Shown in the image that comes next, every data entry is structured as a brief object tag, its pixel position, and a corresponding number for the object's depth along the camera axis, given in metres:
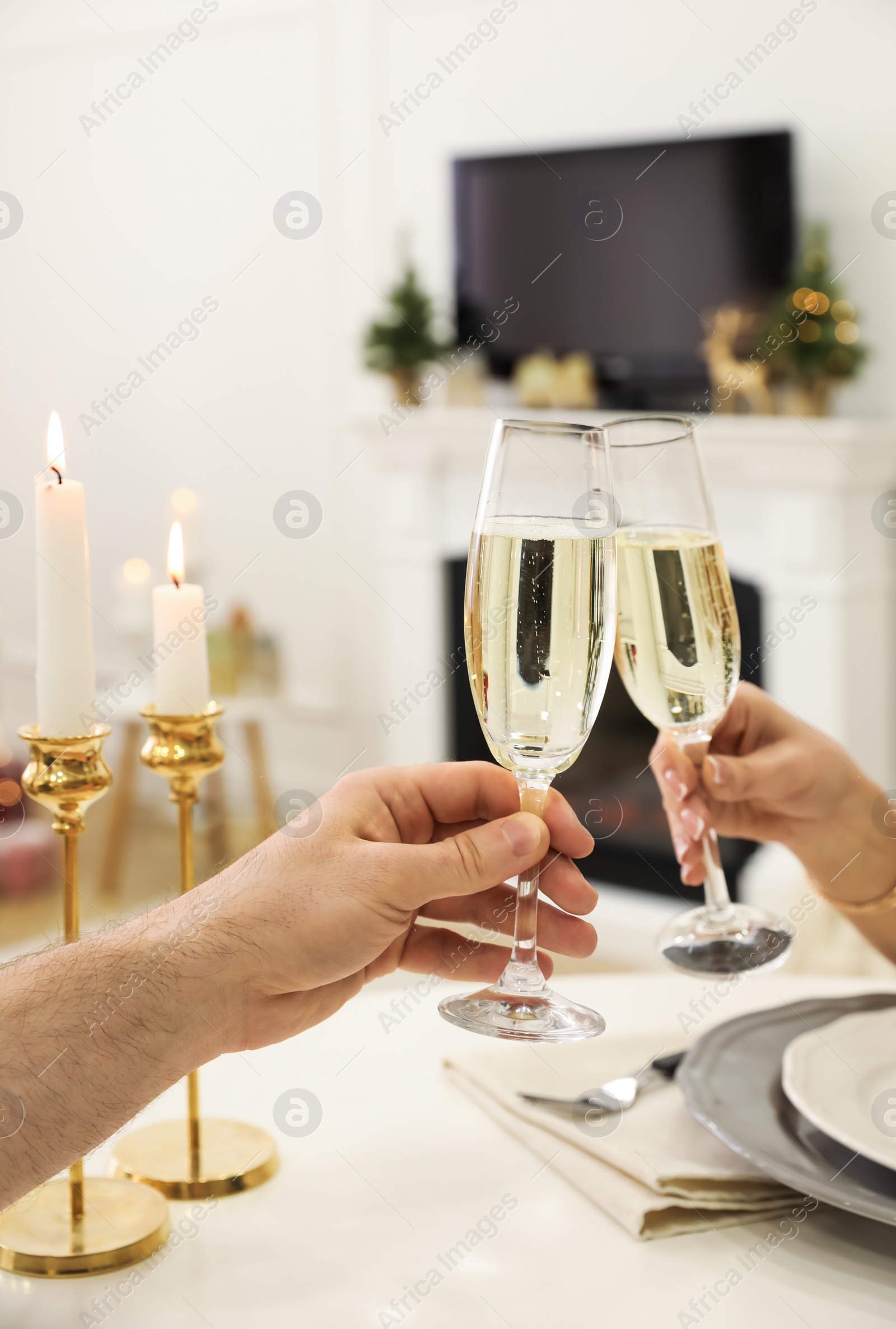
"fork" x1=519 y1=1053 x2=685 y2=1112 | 0.95
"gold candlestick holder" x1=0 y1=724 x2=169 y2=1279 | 0.80
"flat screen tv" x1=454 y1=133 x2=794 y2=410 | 3.18
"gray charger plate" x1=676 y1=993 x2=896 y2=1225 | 0.81
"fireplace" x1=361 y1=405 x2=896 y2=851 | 3.08
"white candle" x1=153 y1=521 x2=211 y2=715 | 0.90
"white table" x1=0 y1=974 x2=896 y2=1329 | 0.76
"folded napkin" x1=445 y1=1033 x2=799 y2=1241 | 0.84
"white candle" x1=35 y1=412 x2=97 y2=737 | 0.81
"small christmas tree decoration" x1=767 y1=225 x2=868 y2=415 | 2.99
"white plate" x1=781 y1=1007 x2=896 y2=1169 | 0.88
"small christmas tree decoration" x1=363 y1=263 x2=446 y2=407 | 3.71
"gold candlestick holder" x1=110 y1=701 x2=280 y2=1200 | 0.88
